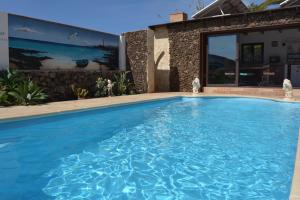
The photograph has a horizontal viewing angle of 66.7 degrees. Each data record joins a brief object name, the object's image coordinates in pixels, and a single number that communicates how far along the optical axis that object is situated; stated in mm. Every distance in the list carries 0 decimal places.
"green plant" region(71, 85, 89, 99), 11205
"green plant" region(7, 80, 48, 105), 8621
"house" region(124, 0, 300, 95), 13155
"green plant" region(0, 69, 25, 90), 8722
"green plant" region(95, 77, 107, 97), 12071
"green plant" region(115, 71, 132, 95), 13000
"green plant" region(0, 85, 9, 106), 8252
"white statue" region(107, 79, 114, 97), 11981
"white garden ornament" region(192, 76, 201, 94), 12565
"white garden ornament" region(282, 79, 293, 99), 10105
